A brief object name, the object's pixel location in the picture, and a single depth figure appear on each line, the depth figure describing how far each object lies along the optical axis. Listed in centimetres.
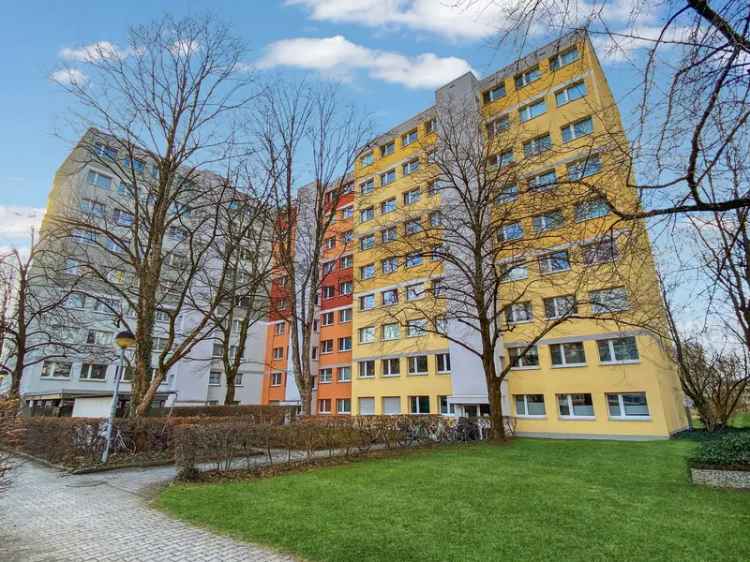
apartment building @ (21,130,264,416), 3266
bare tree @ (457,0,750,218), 385
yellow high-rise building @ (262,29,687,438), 2005
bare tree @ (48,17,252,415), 1440
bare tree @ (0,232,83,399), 2134
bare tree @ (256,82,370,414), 1864
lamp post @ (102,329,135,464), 1140
